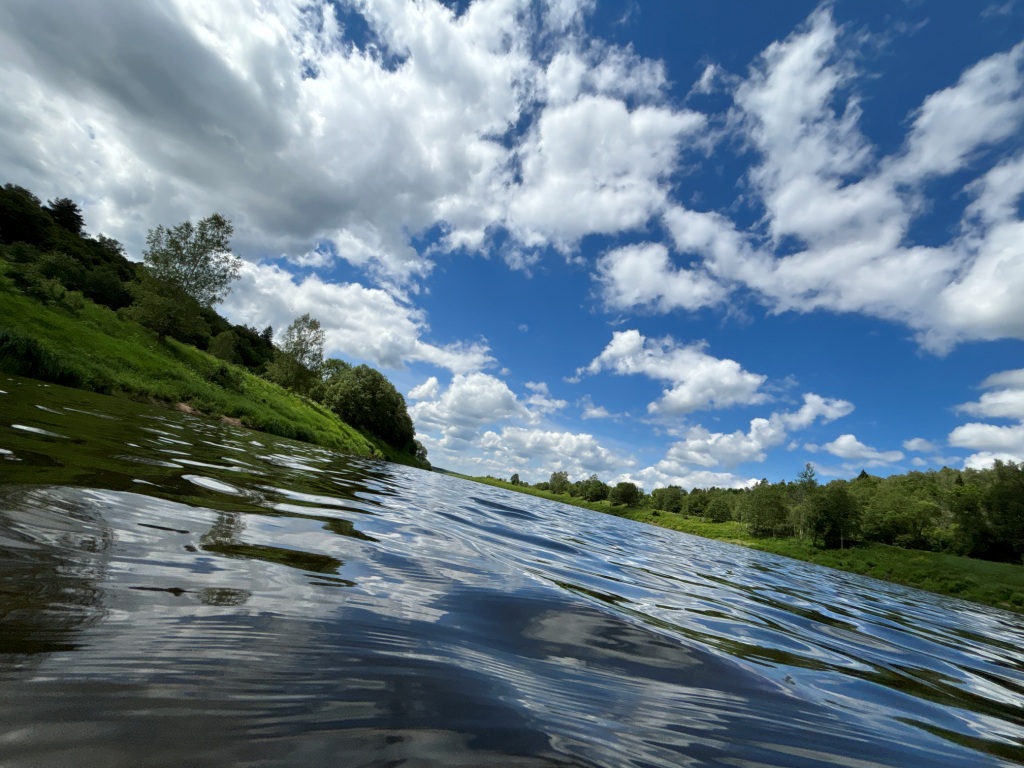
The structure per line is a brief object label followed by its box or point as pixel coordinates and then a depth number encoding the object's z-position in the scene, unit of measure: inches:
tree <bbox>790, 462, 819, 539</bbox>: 2910.9
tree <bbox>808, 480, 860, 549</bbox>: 2719.0
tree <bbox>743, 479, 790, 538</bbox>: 3395.7
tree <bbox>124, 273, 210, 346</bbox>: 1325.0
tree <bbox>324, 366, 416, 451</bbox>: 2866.6
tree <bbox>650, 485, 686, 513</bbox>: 5467.5
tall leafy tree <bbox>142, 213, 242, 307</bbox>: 1446.9
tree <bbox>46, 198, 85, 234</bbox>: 2593.5
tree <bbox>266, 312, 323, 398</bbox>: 2298.2
